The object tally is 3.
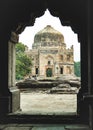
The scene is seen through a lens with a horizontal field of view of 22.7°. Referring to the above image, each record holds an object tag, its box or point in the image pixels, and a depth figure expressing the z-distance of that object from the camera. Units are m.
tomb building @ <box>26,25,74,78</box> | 44.70
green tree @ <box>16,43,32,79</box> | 31.75
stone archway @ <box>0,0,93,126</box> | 4.58
